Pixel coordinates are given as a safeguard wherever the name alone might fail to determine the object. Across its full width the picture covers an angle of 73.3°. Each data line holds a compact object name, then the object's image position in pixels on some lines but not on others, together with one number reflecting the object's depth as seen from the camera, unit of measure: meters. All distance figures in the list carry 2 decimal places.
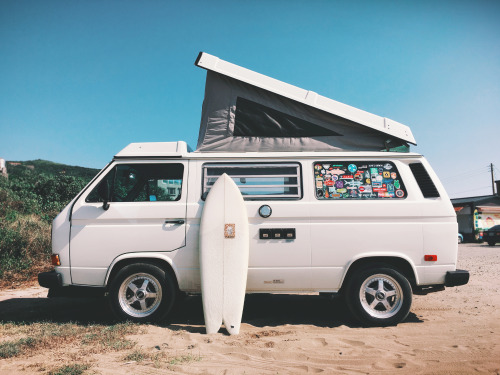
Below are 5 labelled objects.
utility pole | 35.92
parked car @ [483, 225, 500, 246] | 19.74
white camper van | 4.43
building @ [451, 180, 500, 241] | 25.19
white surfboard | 4.28
